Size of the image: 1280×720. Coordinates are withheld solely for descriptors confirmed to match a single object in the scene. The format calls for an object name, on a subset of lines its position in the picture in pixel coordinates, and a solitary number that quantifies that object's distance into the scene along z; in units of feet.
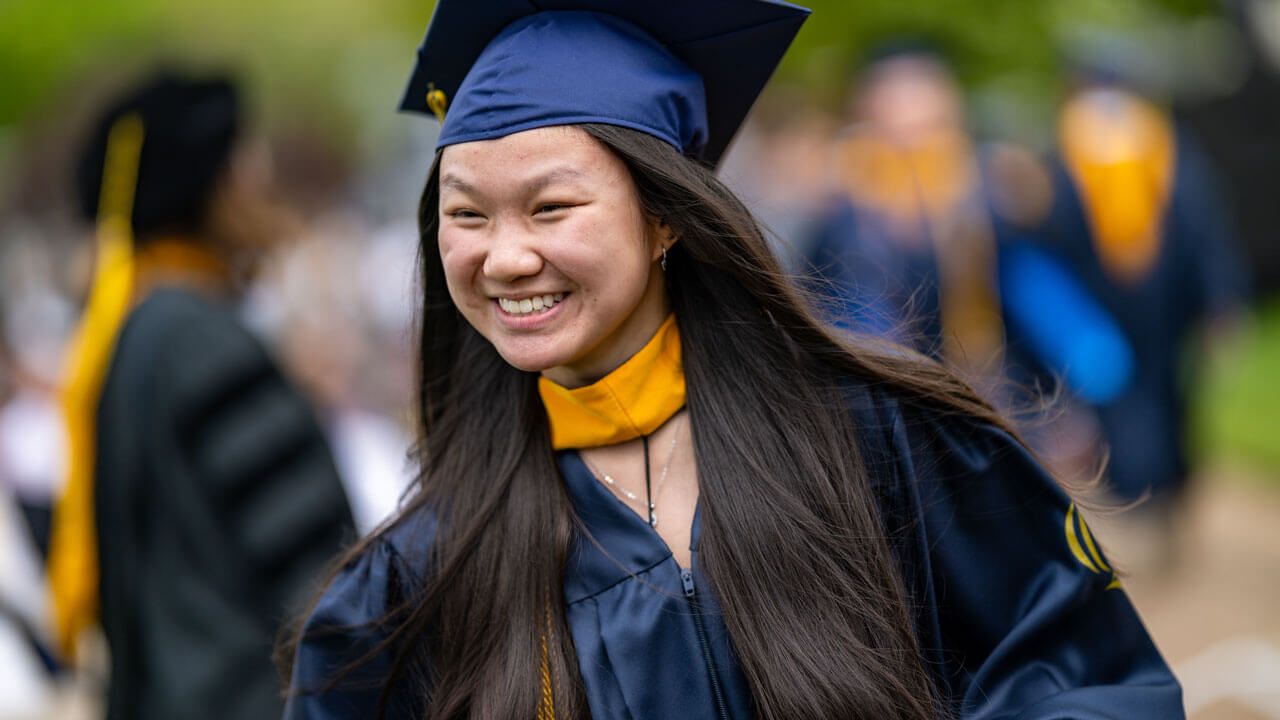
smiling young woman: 12.21
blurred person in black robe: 21.53
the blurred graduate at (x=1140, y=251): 41.68
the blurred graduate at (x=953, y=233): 38.60
